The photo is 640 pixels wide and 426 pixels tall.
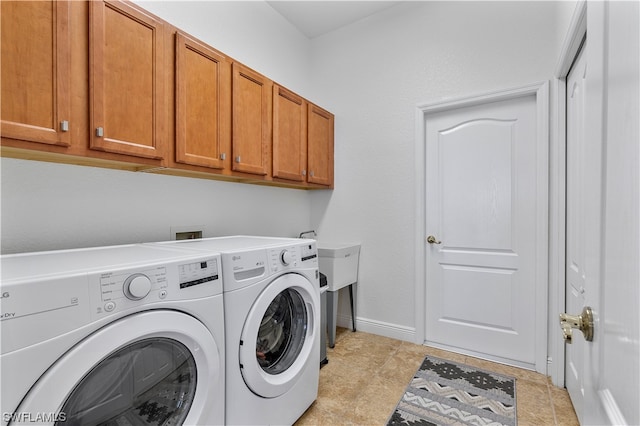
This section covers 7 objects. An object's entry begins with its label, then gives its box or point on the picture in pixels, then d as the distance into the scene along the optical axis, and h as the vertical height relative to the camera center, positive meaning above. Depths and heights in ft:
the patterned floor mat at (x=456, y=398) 5.42 -3.69
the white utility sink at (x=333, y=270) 8.11 -1.65
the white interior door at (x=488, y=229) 7.13 -0.48
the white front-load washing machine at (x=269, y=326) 4.10 -1.84
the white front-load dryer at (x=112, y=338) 2.34 -1.18
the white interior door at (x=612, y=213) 1.31 -0.02
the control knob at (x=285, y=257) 4.87 -0.76
